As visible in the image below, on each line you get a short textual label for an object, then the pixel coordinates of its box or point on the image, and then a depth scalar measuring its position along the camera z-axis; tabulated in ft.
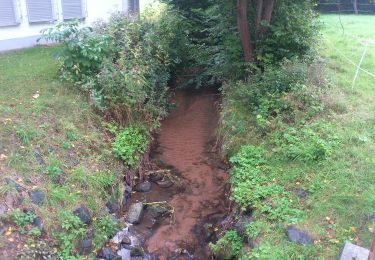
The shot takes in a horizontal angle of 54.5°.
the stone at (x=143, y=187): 23.45
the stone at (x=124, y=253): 18.18
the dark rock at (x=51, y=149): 20.07
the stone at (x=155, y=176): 24.61
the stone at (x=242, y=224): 17.57
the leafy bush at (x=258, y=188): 17.52
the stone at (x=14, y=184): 16.98
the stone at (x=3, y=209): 15.70
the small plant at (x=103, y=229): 17.92
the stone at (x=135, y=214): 20.54
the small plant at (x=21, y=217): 15.77
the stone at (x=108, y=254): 17.67
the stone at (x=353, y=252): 13.80
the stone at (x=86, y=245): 16.98
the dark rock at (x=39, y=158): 19.10
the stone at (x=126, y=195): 21.85
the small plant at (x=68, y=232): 16.06
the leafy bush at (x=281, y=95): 23.76
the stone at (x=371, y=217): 16.19
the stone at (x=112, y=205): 20.31
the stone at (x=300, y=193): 18.26
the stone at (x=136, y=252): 18.35
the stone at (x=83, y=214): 17.91
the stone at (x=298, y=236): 15.79
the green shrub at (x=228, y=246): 17.13
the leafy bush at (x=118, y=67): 24.73
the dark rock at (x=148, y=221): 20.64
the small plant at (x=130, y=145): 23.02
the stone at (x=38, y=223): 16.22
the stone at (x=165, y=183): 24.07
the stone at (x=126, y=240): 18.90
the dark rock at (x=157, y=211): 21.41
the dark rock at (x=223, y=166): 25.44
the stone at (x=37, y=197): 17.12
